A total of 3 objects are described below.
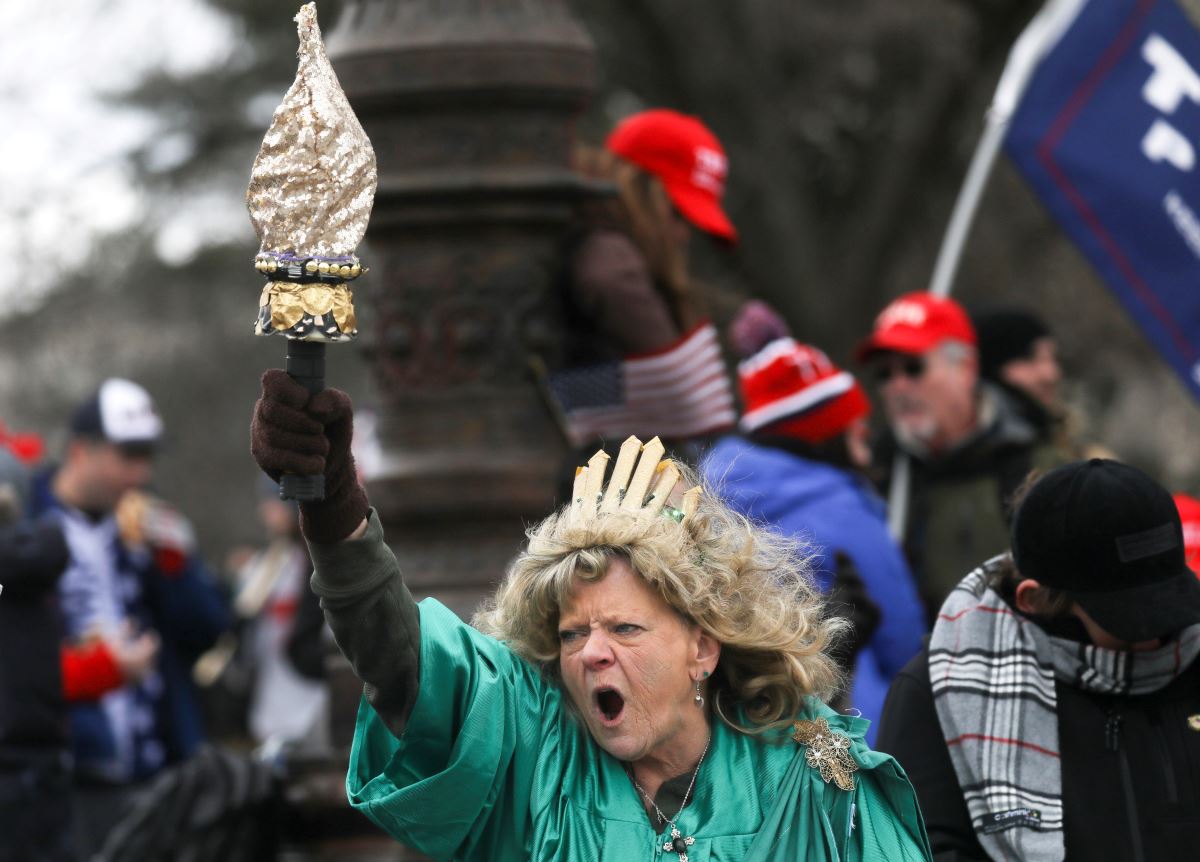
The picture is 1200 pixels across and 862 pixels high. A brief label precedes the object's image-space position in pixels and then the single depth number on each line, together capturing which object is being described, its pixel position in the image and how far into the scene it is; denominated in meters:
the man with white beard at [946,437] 12.63
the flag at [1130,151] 12.34
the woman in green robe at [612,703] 6.46
